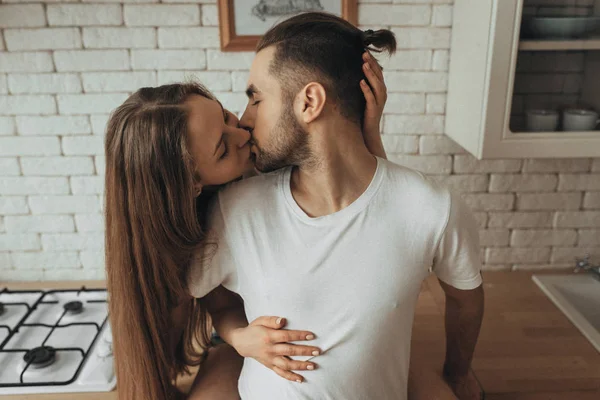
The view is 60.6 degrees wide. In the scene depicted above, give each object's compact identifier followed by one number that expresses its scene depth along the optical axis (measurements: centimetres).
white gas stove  112
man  90
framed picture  132
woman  87
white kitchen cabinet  114
